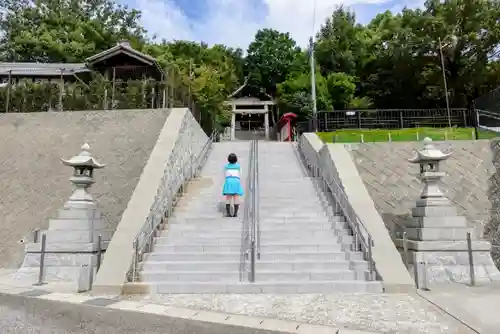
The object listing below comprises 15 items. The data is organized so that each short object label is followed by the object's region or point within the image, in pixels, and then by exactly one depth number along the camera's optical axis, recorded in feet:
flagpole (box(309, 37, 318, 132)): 77.77
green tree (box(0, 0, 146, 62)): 99.35
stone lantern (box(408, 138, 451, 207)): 22.79
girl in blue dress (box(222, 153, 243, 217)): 27.17
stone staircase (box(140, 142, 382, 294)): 19.61
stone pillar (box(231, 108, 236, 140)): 99.64
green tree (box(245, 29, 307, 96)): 109.40
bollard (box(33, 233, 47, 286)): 20.71
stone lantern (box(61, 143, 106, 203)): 23.24
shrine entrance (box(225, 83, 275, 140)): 102.53
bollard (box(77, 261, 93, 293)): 19.35
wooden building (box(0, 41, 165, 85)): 71.61
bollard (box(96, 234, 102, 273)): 22.02
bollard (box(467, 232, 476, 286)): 20.48
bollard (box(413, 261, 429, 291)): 19.88
